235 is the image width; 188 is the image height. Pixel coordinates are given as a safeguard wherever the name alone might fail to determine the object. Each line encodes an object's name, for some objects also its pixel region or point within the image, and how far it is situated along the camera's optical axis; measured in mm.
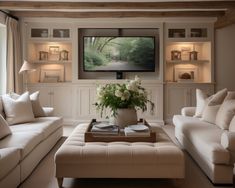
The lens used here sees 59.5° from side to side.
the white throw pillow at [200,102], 3290
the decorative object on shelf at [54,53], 4936
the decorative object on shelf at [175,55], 4878
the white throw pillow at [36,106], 3370
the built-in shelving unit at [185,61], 4713
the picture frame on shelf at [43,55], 4871
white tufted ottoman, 2000
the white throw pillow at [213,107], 3002
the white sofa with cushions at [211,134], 2039
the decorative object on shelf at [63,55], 4876
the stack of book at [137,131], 2313
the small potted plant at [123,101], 2671
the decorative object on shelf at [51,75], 4885
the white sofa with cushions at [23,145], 1870
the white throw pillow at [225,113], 2612
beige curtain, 4259
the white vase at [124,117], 2668
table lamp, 4111
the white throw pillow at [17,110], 2965
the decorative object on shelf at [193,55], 4854
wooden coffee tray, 2257
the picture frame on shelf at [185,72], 4922
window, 4240
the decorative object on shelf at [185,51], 4955
